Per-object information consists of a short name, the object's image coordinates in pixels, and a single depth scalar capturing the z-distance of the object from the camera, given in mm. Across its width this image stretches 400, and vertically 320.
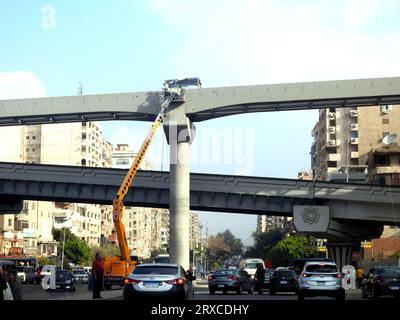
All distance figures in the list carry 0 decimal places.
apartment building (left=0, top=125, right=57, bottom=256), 102038
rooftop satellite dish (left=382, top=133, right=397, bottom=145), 99656
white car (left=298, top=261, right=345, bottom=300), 28406
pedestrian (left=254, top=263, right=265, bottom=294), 41697
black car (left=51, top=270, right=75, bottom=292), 44438
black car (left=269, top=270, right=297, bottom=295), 39125
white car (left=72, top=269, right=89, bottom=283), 68562
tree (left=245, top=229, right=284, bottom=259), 167675
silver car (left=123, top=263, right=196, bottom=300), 21016
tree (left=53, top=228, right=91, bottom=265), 117188
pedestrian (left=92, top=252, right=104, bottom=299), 28000
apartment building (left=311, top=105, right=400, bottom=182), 108688
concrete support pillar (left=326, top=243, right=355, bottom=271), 67500
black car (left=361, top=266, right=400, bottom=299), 31797
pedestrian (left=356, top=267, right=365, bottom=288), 52209
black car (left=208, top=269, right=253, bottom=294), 39094
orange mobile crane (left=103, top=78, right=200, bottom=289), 45378
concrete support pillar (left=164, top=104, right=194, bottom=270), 56812
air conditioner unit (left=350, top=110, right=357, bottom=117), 113062
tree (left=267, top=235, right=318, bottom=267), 114788
